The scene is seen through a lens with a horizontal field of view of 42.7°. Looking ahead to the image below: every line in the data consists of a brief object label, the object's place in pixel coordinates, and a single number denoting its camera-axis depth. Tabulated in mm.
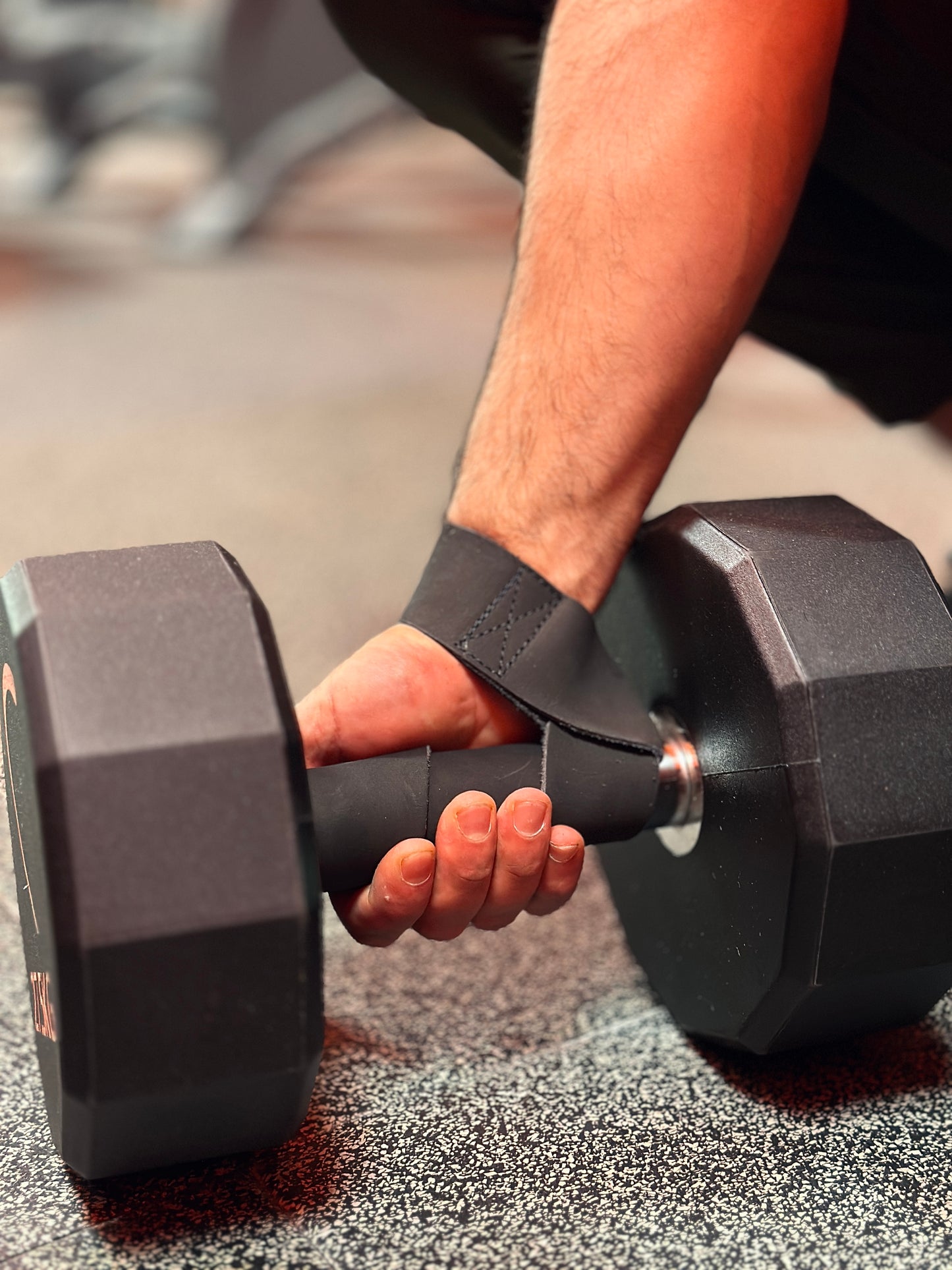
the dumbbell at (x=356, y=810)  494
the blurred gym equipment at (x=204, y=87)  3061
